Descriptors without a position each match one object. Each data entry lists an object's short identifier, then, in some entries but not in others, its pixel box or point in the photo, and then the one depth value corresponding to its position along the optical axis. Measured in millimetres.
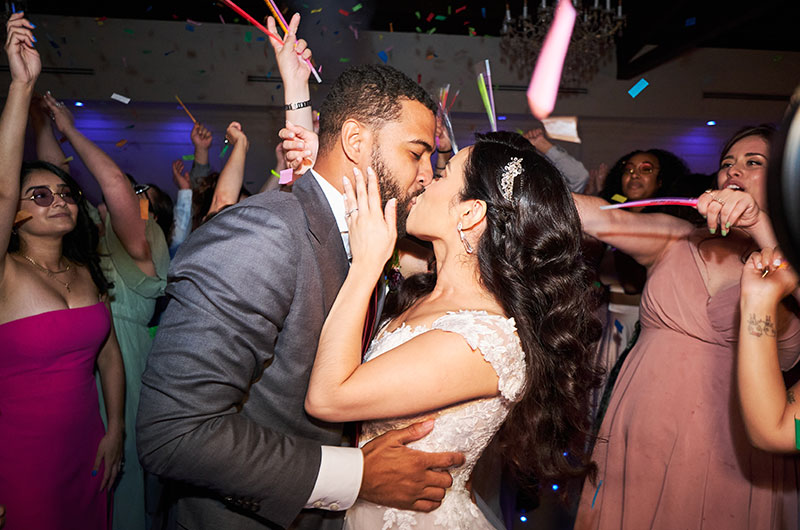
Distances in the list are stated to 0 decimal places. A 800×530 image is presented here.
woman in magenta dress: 1825
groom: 1015
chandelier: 5355
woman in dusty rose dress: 1783
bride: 1253
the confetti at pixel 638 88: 1771
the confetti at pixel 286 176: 1963
